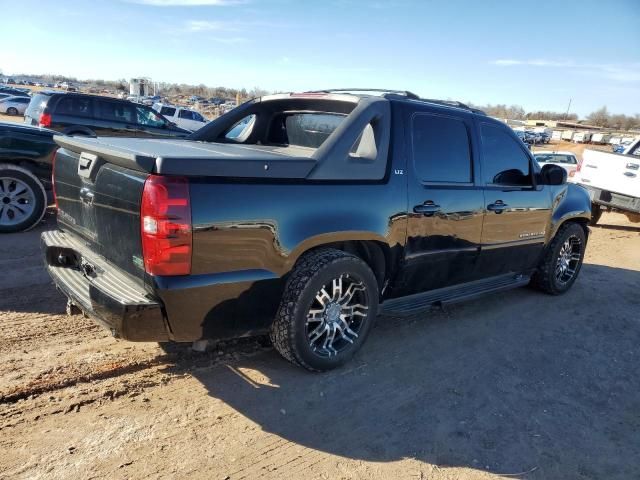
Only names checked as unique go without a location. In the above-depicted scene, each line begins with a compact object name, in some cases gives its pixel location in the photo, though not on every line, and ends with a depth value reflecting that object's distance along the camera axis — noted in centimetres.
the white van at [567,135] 7362
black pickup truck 266
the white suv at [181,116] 2397
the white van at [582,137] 7106
